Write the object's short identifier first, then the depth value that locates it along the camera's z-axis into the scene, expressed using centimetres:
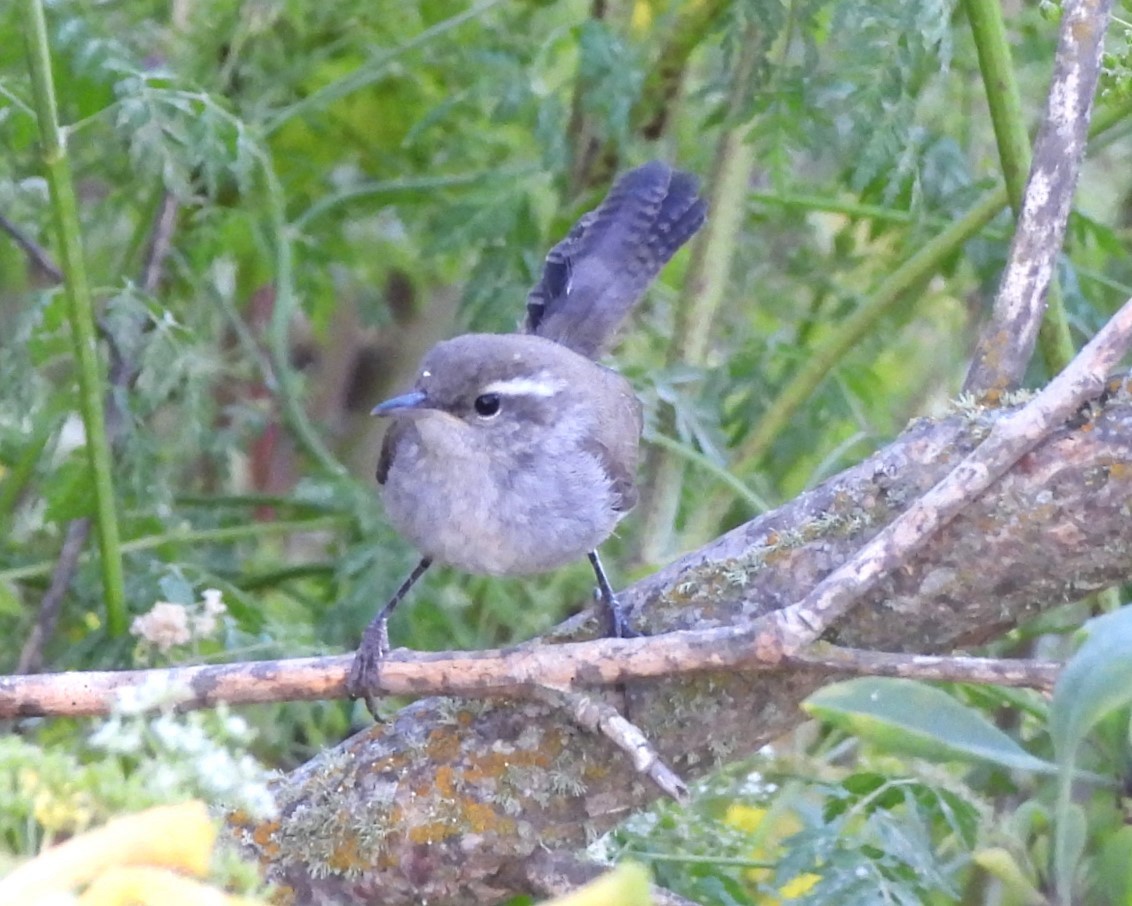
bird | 446
